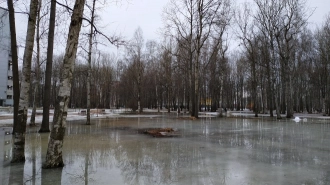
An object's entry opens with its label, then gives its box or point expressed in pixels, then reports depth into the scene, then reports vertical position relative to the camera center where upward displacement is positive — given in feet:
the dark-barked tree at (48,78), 45.62 +5.05
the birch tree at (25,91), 25.36 +1.35
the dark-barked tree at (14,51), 33.49 +7.21
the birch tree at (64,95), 22.49 +0.86
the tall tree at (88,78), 67.10 +6.75
